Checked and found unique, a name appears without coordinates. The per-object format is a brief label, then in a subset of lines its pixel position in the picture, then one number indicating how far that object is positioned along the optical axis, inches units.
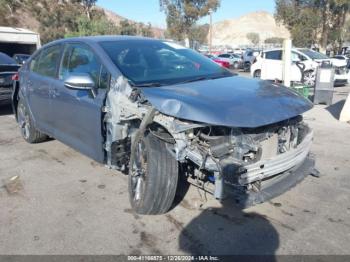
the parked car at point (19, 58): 507.9
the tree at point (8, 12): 1692.9
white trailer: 700.7
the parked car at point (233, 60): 1249.5
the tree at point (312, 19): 1241.4
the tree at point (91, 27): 1441.9
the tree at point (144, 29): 2075.5
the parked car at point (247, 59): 1141.5
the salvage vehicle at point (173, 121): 130.7
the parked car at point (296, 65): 560.1
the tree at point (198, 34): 1756.4
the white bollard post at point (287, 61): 399.9
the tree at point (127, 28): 1805.9
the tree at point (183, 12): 1609.3
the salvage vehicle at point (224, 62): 1209.0
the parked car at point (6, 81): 348.5
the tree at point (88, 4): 1737.7
